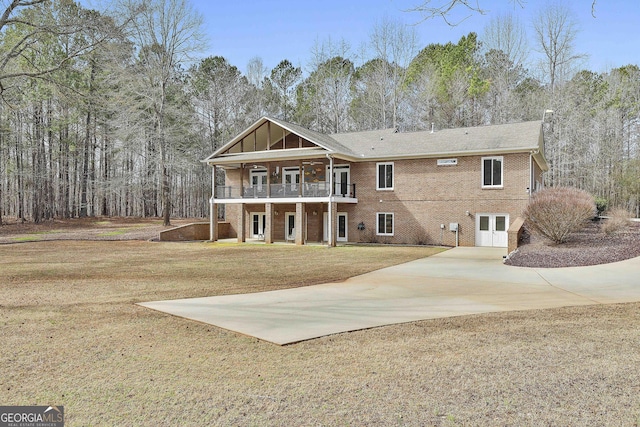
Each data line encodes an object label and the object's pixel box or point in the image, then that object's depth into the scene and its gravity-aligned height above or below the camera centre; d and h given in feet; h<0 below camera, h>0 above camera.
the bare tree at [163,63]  101.96 +37.26
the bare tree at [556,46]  114.42 +46.38
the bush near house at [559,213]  49.93 +0.17
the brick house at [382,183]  70.49 +5.73
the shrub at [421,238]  75.20 -4.18
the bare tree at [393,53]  130.52 +50.76
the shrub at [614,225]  61.00 -1.54
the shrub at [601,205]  100.07 +2.25
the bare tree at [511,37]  125.70 +52.97
